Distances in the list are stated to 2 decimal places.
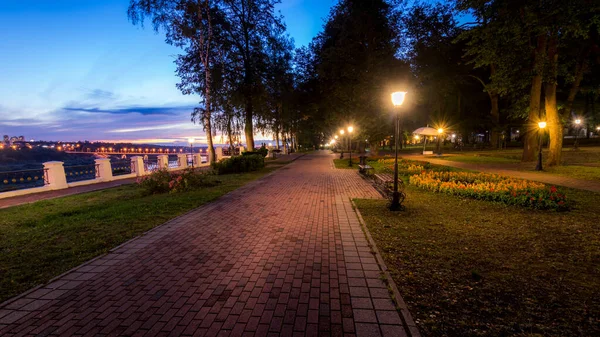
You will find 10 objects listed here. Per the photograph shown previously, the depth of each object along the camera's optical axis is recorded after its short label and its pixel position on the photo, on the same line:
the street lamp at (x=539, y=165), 14.09
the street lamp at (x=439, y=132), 30.45
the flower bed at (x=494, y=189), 6.83
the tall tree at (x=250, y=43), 22.02
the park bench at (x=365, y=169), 14.52
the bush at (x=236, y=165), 17.55
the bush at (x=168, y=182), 10.50
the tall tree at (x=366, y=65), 24.55
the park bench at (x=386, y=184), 8.90
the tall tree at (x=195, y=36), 16.91
